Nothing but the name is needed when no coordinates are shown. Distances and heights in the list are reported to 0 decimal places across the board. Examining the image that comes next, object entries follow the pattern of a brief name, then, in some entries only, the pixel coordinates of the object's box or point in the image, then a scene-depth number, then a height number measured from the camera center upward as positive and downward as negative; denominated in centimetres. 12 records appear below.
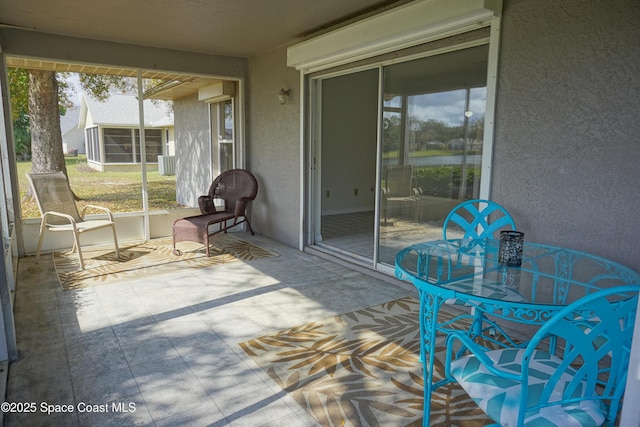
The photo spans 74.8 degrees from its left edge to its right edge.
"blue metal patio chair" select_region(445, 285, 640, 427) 123 -72
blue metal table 169 -54
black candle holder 212 -43
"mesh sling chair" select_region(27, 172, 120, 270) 438 -55
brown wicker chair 487 -62
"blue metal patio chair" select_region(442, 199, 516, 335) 282 -39
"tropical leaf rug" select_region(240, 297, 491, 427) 202 -120
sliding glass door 322 +13
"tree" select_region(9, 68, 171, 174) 494 +67
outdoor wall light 516 +80
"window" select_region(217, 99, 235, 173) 646 +41
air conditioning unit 603 -9
